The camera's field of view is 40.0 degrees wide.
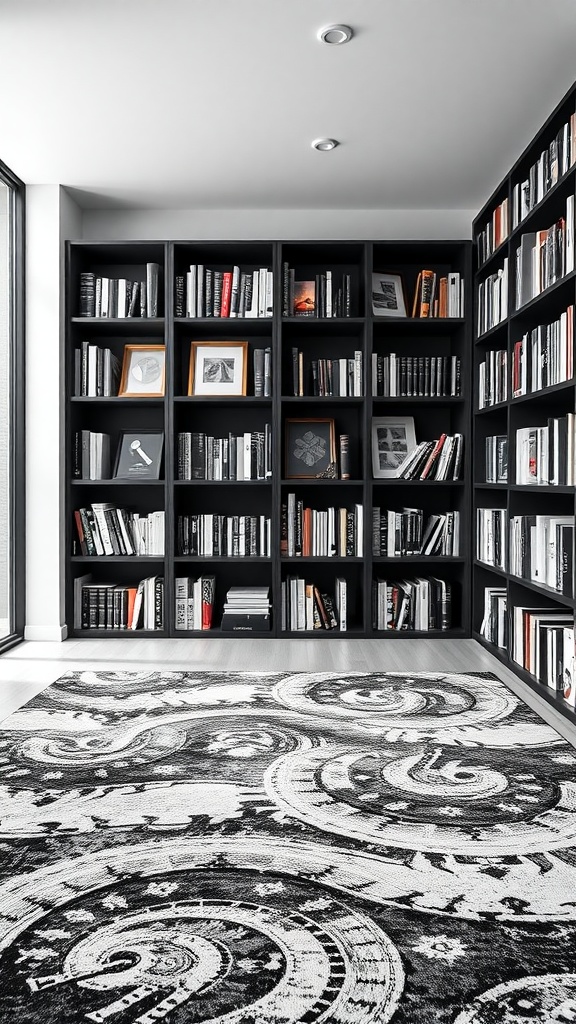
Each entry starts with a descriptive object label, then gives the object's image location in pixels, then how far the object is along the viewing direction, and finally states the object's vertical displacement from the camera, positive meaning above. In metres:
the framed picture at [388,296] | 4.87 +1.25
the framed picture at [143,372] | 4.89 +0.79
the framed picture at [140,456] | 4.88 +0.26
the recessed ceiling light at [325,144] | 3.94 +1.78
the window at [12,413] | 4.52 +0.50
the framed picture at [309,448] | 4.89 +0.31
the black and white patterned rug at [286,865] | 1.46 -0.90
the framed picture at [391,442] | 4.91 +0.35
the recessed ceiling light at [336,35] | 2.95 +1.74
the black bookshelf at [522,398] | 3.29 +0.46
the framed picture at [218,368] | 4.87 +0.81
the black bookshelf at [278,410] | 4.73 +0.56
